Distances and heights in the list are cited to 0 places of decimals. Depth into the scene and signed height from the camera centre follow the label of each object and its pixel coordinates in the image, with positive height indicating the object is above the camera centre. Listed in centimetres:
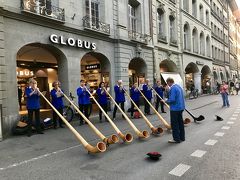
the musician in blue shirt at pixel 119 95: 940 -46
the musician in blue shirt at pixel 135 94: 982 -45
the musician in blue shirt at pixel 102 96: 875 -46
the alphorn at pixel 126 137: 532 -143
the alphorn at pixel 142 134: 564 -143
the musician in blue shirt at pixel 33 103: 660 -53
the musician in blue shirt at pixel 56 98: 744 -43
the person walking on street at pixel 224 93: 1241 -65
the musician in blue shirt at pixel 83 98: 819 -50
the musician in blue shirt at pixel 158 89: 1081 -25
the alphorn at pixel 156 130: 607 -144
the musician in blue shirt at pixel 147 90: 1038 -28
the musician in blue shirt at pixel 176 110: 526 -71
